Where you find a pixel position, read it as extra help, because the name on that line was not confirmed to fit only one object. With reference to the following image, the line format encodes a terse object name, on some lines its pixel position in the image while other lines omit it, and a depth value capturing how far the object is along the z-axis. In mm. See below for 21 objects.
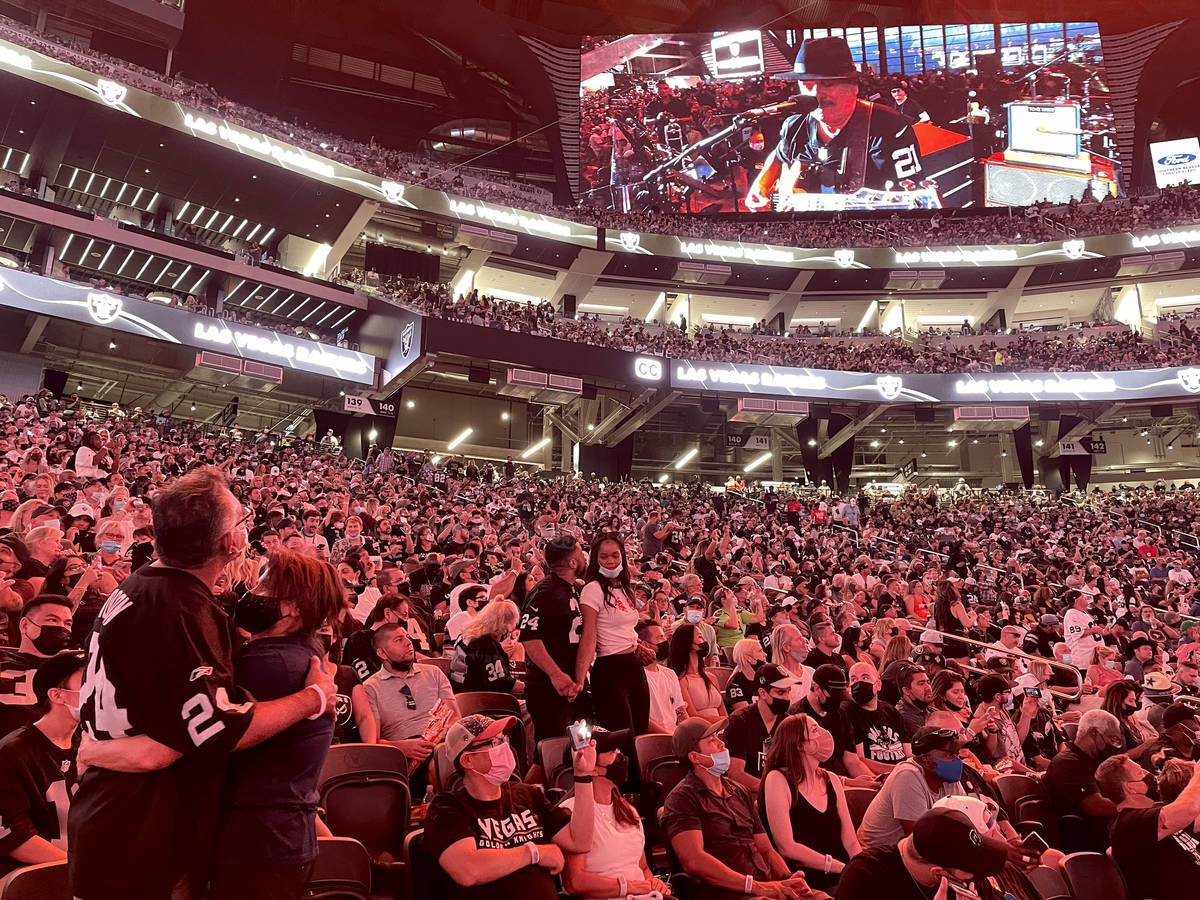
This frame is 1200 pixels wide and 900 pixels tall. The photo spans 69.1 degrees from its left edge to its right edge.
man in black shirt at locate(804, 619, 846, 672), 6777
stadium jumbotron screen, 36969
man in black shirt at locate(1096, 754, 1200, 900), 4047
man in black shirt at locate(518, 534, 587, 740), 4898
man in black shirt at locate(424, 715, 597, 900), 3297
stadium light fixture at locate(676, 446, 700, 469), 36062
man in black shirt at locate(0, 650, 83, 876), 2980
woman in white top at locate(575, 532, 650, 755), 5066
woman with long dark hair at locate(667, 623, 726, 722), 5887
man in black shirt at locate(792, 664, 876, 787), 5359
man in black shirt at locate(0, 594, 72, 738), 4133
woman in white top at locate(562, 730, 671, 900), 3664
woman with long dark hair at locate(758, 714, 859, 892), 4281
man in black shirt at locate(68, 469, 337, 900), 2191
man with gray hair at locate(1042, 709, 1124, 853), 4820
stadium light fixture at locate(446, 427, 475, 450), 33250
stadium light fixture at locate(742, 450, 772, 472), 36259
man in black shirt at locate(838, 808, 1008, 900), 3014
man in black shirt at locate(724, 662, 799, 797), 5070
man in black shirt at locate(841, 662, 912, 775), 5574
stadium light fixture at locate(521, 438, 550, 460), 34688
